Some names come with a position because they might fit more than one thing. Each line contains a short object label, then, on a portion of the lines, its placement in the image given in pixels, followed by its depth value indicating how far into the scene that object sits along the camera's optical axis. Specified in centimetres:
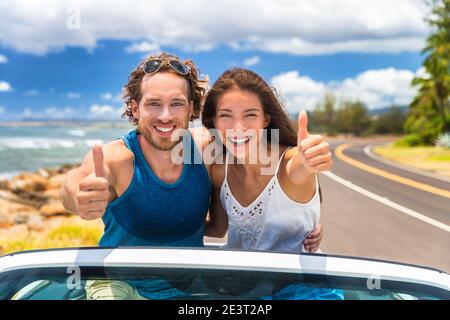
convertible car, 184
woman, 282
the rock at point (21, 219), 1558
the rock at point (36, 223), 1395
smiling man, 280
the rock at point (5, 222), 1493
